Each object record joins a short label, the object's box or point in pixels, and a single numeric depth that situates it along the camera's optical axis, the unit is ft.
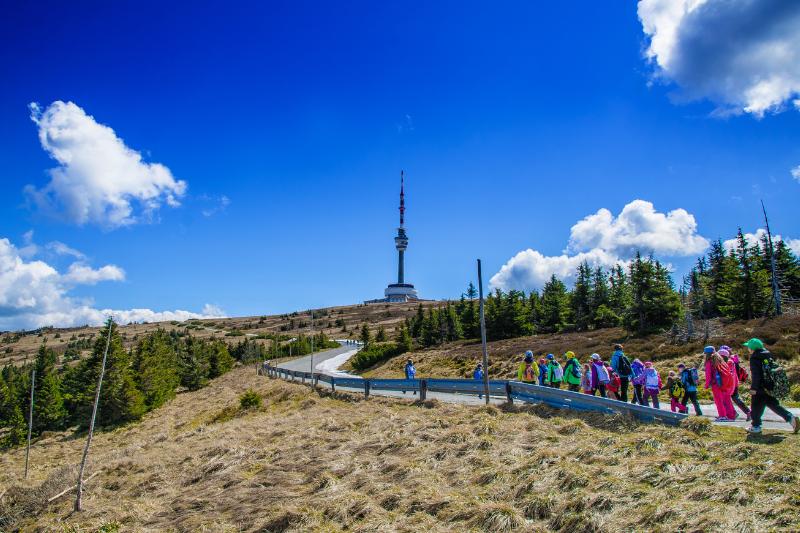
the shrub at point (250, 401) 99.71
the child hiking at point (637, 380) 42.50
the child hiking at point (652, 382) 41.06
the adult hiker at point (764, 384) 28.48
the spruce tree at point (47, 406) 159.63
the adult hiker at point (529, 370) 54.85
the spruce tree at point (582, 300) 188.85
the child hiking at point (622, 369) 43.36
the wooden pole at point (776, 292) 124.06
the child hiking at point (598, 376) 44.83
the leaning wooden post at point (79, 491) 45.53
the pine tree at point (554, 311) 197.47
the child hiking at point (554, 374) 51.90
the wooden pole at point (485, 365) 51.29
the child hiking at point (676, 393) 40.11
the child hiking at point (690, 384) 38.55
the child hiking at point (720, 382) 35.22
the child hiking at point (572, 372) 48.29
